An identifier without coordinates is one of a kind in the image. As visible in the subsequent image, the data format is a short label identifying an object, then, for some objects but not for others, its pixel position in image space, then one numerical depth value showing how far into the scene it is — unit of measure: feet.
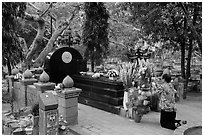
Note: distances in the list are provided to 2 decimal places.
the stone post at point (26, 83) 31.99
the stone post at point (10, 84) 35.08
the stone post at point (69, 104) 23.61
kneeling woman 23.03
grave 29.17
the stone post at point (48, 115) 18.28
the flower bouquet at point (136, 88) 25.11
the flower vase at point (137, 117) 25.13
